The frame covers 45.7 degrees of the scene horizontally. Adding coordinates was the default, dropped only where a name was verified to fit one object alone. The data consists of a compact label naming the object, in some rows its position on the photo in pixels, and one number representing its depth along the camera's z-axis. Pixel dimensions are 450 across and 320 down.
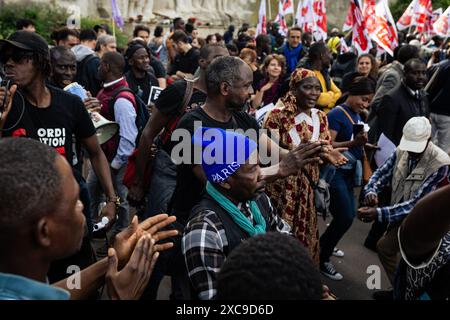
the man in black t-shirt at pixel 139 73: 5.78
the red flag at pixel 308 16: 11.58
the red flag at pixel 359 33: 8.64
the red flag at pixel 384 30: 8.52
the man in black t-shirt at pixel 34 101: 2.83
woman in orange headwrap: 3.78
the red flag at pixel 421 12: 11.23
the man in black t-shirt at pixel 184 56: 8.08
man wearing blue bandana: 2.19
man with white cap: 3.65
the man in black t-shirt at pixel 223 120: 2.99
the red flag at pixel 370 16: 8.91
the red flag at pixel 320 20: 11.48
